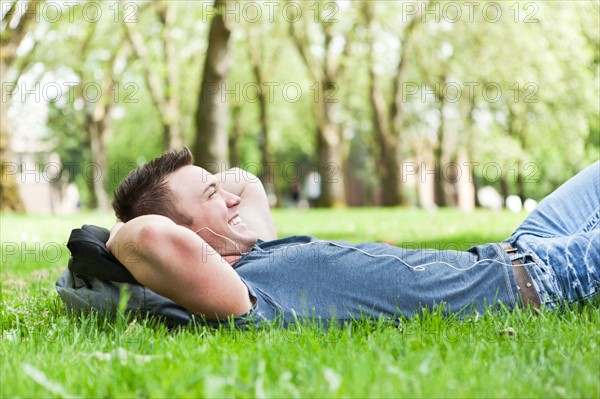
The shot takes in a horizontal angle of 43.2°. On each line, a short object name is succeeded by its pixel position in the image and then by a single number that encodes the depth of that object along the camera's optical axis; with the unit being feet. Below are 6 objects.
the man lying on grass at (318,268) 10.23
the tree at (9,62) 58.29
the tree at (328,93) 85.71
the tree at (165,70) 77.56
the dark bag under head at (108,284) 10.73
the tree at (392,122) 83.66
